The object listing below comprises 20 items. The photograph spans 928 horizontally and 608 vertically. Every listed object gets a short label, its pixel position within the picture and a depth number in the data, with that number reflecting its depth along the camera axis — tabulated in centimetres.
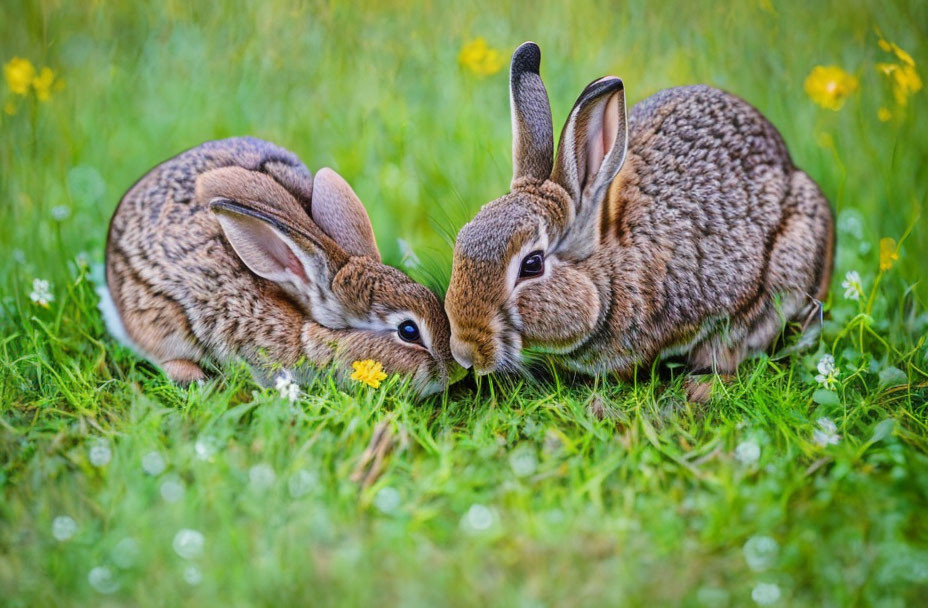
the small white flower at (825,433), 704
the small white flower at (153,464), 662
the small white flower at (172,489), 632
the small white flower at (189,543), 580
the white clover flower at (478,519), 606
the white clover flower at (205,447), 669
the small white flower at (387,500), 635
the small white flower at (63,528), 612
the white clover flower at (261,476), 639
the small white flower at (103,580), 571
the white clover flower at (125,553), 583
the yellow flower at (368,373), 757
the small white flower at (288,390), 729
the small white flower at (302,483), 638
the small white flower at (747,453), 678
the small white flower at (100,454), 675
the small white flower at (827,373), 775
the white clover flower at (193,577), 564
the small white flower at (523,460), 677
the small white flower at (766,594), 569
